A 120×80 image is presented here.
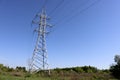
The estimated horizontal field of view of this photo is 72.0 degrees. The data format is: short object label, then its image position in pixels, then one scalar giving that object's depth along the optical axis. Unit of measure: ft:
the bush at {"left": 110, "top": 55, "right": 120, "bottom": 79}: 45.78
